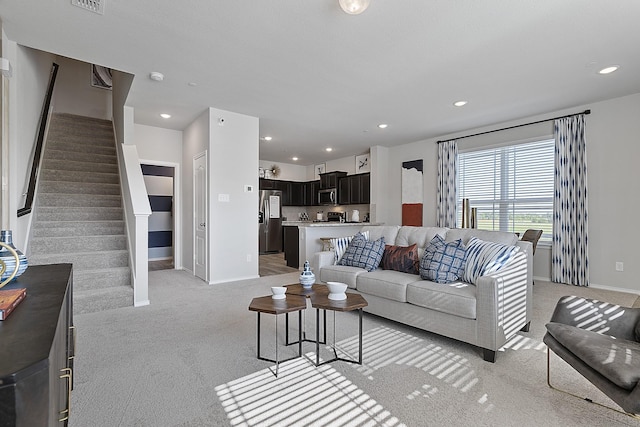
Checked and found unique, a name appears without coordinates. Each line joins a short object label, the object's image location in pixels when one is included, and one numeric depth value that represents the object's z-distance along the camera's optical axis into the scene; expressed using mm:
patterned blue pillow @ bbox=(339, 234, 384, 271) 3447
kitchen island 5870
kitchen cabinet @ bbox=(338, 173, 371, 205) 7688
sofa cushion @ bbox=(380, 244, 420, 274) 3277
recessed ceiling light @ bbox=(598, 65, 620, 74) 3407
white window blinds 5012
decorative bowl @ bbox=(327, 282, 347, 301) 2303
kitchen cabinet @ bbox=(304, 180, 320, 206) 9406
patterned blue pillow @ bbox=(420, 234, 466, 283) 2775
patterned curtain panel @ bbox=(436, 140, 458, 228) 6098
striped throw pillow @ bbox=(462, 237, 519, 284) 2594
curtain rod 4562
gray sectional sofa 2303
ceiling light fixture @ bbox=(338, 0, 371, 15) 2209
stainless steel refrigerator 8430
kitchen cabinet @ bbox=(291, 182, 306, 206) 9500
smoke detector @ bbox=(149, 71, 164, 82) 3541
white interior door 4898
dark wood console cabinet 556
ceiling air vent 2365
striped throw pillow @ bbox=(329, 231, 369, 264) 3838
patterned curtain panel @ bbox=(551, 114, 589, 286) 4555
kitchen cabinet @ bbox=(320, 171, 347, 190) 8516
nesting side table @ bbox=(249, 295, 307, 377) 2087
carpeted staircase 3648
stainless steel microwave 8586
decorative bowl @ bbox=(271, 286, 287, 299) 2297
